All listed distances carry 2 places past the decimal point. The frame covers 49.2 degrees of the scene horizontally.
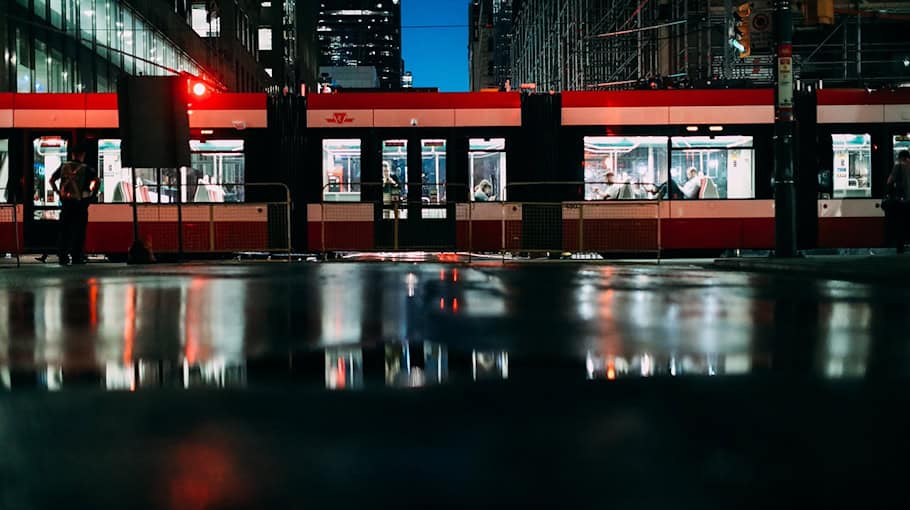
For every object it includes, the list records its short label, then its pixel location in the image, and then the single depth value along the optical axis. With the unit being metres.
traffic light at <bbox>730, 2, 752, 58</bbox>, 22.69
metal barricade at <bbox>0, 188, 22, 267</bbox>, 21.59
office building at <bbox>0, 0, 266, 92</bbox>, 30.73
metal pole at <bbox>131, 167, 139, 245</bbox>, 19.14
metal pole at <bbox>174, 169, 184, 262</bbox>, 18.77
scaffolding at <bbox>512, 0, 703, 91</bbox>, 34.88
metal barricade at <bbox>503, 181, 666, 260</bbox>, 21.61
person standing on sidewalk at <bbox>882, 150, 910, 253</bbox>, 19.11
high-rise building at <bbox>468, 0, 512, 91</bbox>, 137.12
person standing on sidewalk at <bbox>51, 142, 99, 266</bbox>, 17.95
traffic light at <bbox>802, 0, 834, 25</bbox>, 18.05
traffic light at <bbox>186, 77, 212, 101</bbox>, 22.02
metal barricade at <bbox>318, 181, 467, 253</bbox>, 21.94
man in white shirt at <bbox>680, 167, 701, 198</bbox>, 21.84
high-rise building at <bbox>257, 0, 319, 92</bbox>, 83.19
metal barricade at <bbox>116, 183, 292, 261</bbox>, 21.75
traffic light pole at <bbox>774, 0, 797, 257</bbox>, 17.56
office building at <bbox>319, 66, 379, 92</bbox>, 174.50
